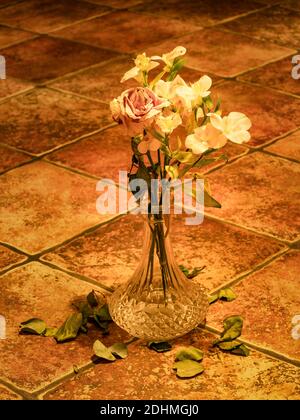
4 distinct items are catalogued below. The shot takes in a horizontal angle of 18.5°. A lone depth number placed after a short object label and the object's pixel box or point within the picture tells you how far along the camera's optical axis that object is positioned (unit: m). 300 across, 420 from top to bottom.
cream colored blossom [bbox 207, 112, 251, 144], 1.88
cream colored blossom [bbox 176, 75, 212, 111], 1.89
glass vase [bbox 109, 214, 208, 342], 2.03
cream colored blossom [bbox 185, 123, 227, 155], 1.86
